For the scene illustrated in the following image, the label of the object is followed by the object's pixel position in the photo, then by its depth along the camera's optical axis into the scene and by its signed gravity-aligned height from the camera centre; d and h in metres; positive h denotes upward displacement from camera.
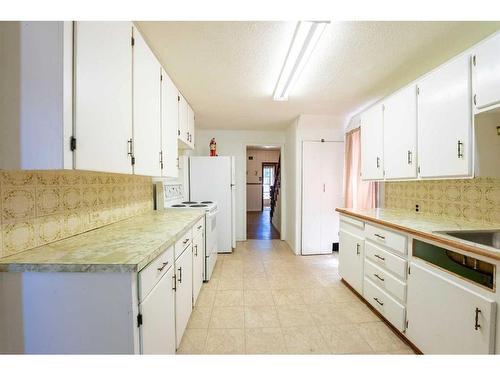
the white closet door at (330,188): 3.71 -0.03
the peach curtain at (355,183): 3.14 +0.06
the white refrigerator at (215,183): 3.82 +0.06
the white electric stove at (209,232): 2.71 -0.60
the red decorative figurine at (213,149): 4.02 +0.68
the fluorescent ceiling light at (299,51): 1.37 +1.02
